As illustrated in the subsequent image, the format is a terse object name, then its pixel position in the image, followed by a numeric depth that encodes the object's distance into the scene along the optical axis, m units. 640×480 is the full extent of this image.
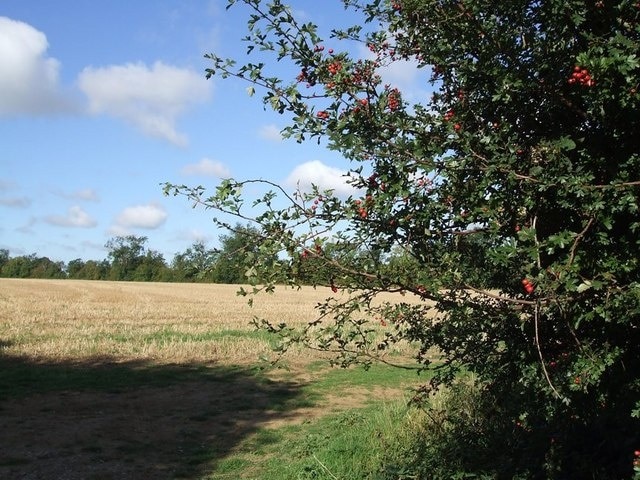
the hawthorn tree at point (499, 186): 2.74
